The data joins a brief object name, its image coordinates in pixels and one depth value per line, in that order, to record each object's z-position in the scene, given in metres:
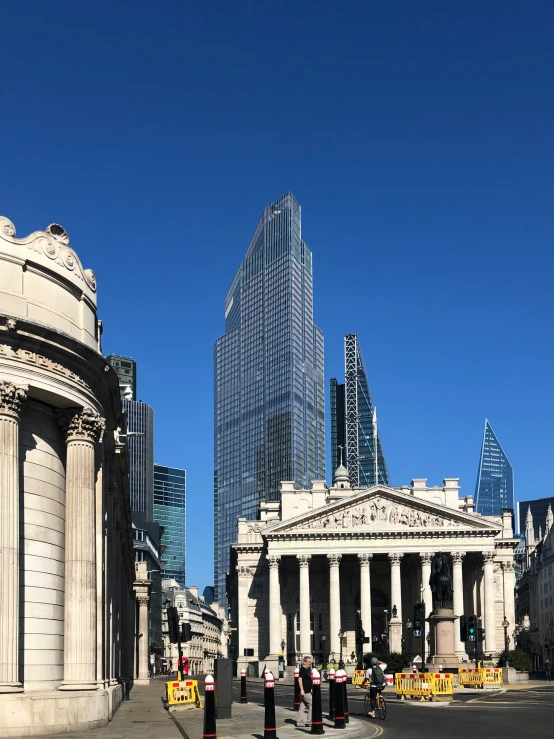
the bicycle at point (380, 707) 34.66
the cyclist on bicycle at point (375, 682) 35.16
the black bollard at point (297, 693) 33.11
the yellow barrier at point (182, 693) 40.16
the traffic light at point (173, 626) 45.33
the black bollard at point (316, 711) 26.17
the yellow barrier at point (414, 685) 45.91
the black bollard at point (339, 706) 28.22
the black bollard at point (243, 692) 46.71
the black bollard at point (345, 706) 29.61
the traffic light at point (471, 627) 50.94
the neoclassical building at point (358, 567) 112.12
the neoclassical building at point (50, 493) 26.42
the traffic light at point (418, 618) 47.12
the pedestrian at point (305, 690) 29.20
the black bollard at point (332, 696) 29.28
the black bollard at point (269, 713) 24.36
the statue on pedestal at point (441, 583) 47.97
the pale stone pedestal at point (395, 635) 106.88
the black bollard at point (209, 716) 22.97
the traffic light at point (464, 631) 52.67
